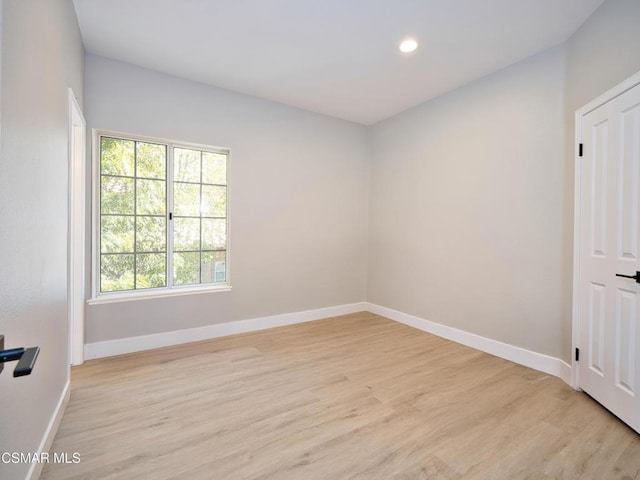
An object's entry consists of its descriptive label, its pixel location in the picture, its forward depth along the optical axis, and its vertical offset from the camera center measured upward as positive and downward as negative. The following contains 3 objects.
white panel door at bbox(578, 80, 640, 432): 1.94 -0.13
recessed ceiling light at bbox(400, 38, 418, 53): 2.70 +1.71
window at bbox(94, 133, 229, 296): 3.13 +0.22
